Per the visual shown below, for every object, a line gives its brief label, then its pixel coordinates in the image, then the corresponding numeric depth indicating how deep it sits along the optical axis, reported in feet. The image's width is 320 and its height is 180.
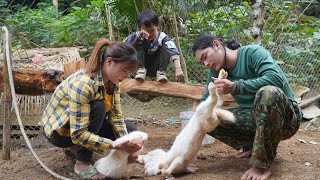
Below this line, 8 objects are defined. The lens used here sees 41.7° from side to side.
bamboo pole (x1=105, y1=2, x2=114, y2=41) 16.98
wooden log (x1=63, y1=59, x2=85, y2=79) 9.86
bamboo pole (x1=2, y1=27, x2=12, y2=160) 9.47
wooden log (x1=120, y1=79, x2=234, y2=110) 11.63
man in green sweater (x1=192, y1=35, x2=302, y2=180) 7.02
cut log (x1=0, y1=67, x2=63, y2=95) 10.02
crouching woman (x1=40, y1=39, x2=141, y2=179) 7.36
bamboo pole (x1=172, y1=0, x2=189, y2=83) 14.62
